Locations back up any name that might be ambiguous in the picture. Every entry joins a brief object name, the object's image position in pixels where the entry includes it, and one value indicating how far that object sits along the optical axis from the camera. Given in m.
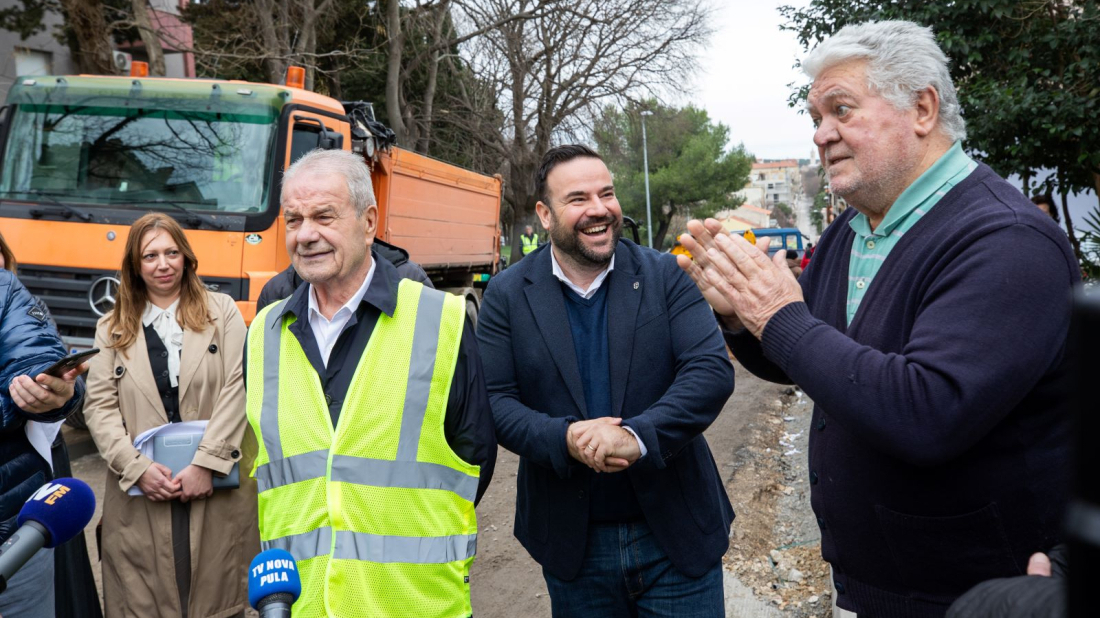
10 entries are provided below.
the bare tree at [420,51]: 19.48
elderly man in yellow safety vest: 2.21
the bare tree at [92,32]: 11.67
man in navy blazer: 2.54
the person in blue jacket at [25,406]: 2.73
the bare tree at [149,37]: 12.68
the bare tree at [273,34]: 15.30
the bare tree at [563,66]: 24.89
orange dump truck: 6.98
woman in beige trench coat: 3.46
